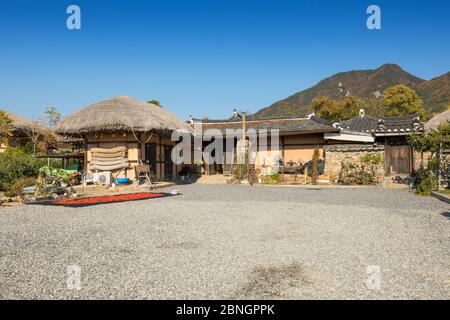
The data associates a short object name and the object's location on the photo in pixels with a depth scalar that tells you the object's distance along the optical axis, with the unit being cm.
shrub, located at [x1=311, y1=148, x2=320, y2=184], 1500
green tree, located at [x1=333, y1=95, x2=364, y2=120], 3466
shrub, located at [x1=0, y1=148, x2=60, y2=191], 1195
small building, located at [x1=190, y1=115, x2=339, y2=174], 1816
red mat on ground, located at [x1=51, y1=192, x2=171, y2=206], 879
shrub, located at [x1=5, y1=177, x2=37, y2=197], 991
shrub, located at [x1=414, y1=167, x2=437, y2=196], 1087
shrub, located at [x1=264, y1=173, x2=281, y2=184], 1594
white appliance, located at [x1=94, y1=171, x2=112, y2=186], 1363
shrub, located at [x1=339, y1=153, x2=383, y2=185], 1448
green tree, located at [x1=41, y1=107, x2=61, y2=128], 2941
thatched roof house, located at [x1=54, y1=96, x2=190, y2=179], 1368
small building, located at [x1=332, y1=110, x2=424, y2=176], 1762
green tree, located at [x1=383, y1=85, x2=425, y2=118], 3747
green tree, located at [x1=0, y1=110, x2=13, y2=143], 1714
